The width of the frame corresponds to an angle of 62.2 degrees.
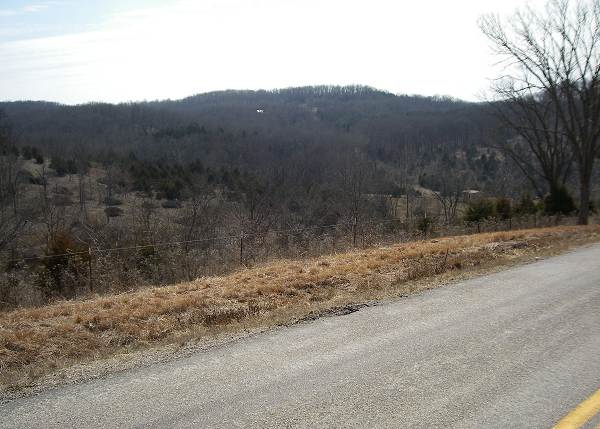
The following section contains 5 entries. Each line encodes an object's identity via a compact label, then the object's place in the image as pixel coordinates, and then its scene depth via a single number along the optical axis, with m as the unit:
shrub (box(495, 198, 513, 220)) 30.81
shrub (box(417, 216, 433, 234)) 25.10
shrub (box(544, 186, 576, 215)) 31.95
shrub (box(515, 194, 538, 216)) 32.28
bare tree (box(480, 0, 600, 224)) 26.23
